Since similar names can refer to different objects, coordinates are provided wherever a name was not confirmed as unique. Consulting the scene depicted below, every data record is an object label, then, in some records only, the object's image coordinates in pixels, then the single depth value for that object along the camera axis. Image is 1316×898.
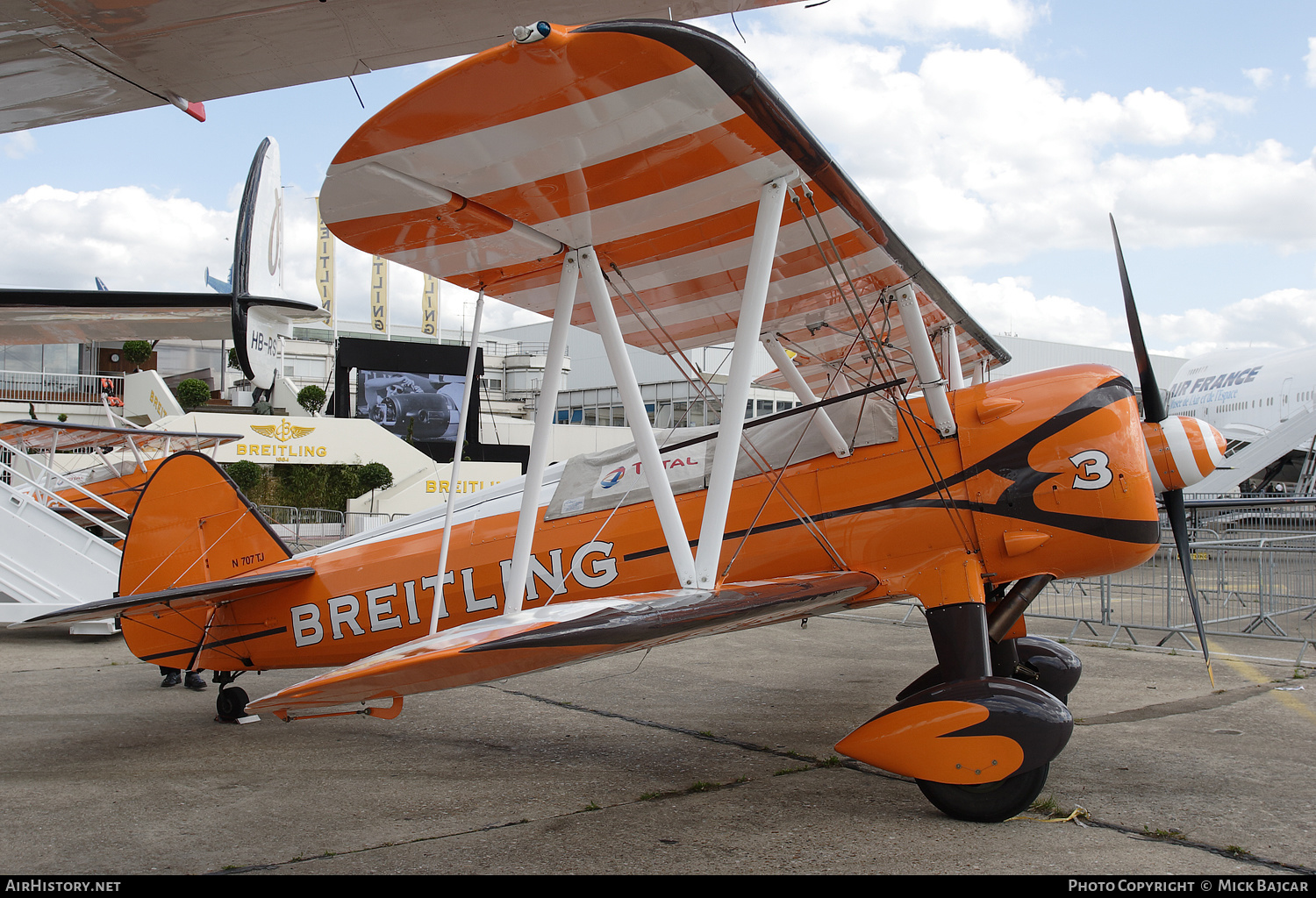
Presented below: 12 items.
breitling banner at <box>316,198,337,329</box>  42.97
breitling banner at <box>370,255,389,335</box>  48.09
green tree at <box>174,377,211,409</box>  34.16
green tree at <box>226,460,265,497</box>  25.67
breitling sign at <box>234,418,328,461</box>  26.61
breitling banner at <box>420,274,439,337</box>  50.38
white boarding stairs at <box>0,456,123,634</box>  9.99
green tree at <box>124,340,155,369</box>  38.16
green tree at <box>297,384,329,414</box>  36.94
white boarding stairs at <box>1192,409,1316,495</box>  21.32
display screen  33.12
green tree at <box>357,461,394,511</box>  26.97
